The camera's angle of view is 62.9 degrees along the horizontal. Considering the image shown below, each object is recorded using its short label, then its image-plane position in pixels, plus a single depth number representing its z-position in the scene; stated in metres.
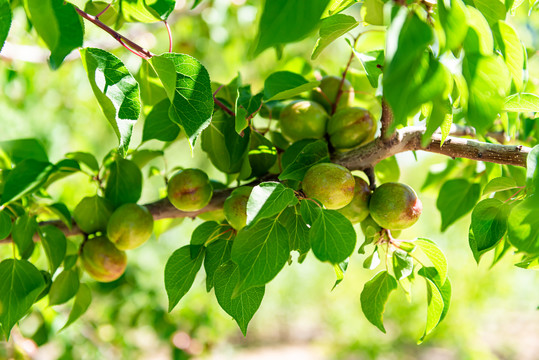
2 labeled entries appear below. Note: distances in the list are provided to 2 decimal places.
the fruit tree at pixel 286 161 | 0.24
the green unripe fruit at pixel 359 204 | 0.44
